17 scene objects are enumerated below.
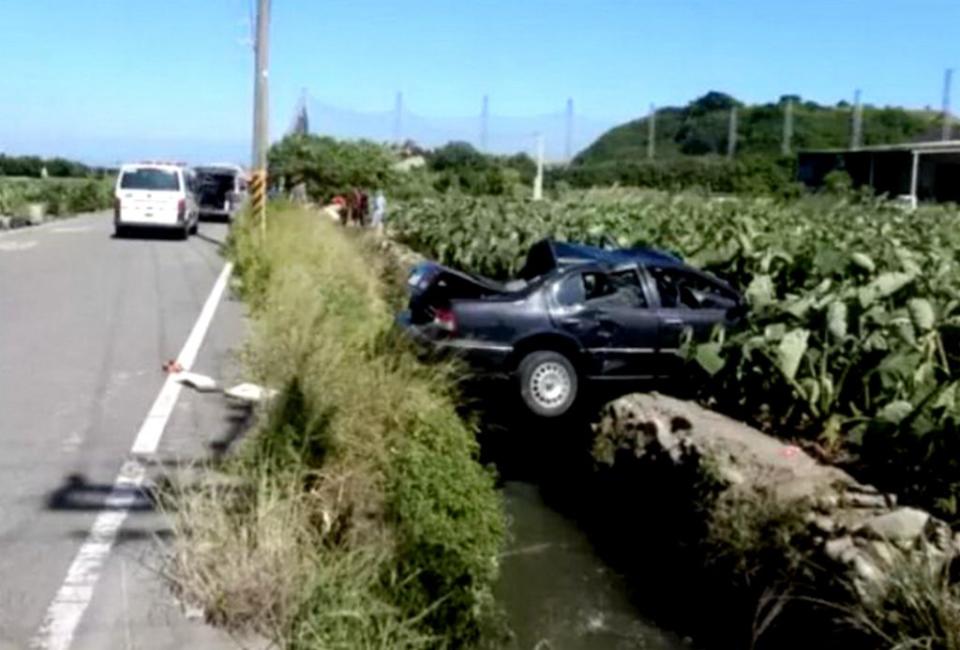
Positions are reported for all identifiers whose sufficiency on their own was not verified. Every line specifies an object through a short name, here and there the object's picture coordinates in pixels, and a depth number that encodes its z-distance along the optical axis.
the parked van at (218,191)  46.19
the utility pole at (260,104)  27.66
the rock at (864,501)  7.91
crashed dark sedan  12.08
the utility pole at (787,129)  64.56
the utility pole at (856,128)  59.34
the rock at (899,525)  7.10
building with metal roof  45.12
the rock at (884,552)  6.78
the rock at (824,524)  7.65
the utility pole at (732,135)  65.86
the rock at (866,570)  6.71
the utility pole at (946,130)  58.19
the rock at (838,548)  7.28
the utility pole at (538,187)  36.67
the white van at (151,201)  34.06
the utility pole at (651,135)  69.72
